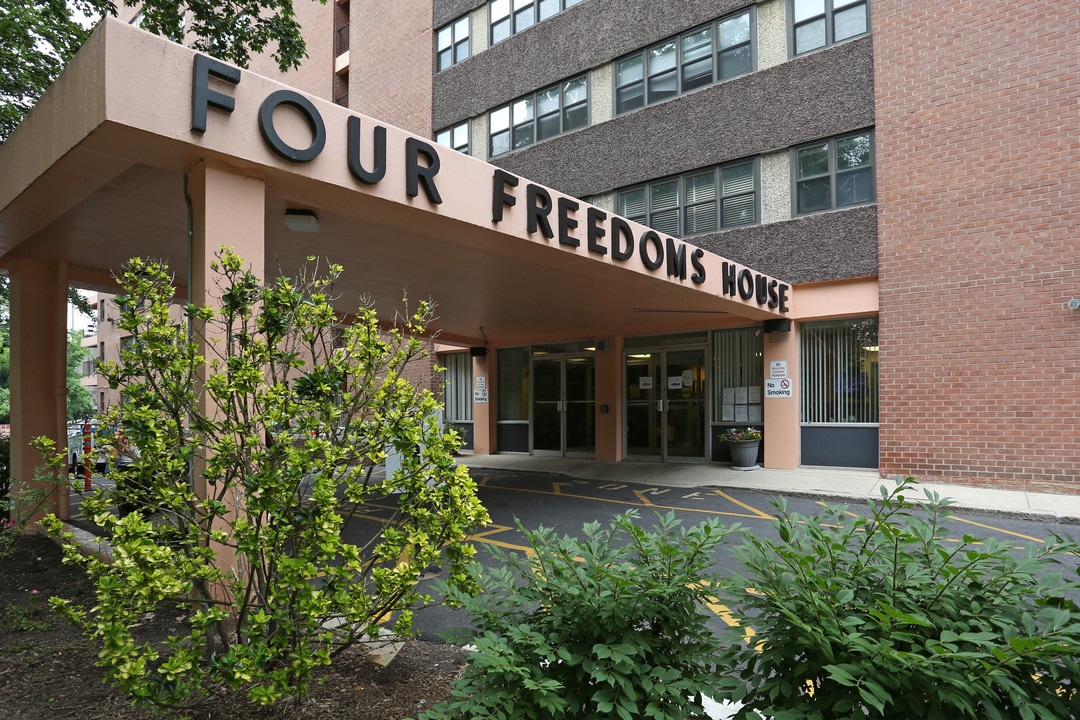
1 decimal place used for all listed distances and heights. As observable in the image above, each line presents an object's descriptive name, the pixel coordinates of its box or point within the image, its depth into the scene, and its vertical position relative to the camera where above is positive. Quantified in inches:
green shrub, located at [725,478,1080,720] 68.3 -29.2
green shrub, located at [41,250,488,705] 102.0 -18.4
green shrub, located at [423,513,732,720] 84.5 -37.0
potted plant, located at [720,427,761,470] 493.7 -52.8
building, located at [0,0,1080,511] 224.8 +69.7
